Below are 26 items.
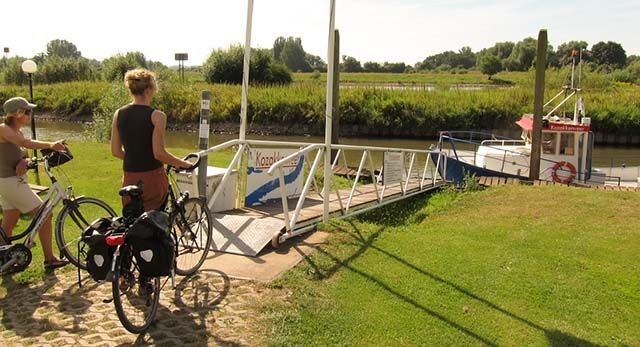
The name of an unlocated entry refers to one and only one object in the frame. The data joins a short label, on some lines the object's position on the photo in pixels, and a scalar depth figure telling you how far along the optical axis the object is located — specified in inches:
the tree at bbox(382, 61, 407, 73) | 3944.4
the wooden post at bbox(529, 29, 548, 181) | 571.5
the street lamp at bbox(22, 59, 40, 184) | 448.8
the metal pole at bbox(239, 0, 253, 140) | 277.4
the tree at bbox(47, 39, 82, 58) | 6028.5
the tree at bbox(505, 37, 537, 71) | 3255.4
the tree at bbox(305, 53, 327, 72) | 3619.1
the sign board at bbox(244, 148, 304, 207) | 319.3
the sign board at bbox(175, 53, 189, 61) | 1330.0
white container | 268.0
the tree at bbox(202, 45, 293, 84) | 1941.4
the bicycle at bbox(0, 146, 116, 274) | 190.7
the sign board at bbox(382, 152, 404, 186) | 378.0
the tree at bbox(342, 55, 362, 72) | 3937.0
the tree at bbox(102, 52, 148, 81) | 2010.3
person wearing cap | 188.4
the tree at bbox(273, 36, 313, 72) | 3565.0
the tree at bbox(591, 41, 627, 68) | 3206.2
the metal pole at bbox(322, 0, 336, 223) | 261.4
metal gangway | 241.1
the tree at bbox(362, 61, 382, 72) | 3973.9
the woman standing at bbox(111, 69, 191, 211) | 164.9
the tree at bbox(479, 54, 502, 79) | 3287.4
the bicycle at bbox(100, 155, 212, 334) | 146.6
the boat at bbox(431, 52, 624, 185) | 627.2
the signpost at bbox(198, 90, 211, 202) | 264.4
